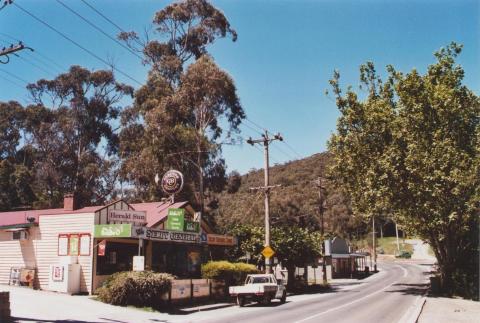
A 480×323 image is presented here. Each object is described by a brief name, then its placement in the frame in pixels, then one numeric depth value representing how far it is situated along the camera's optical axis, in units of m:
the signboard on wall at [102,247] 25.05
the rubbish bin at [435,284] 34.55
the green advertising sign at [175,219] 27.70
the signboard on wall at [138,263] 22.19
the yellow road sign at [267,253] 29.66
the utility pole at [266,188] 30.41
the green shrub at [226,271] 28.20
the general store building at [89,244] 25.52
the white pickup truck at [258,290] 25.02
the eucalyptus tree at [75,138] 55.12
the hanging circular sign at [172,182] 31.12
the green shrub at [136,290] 21.97
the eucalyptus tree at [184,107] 43.00
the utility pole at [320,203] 44.81
